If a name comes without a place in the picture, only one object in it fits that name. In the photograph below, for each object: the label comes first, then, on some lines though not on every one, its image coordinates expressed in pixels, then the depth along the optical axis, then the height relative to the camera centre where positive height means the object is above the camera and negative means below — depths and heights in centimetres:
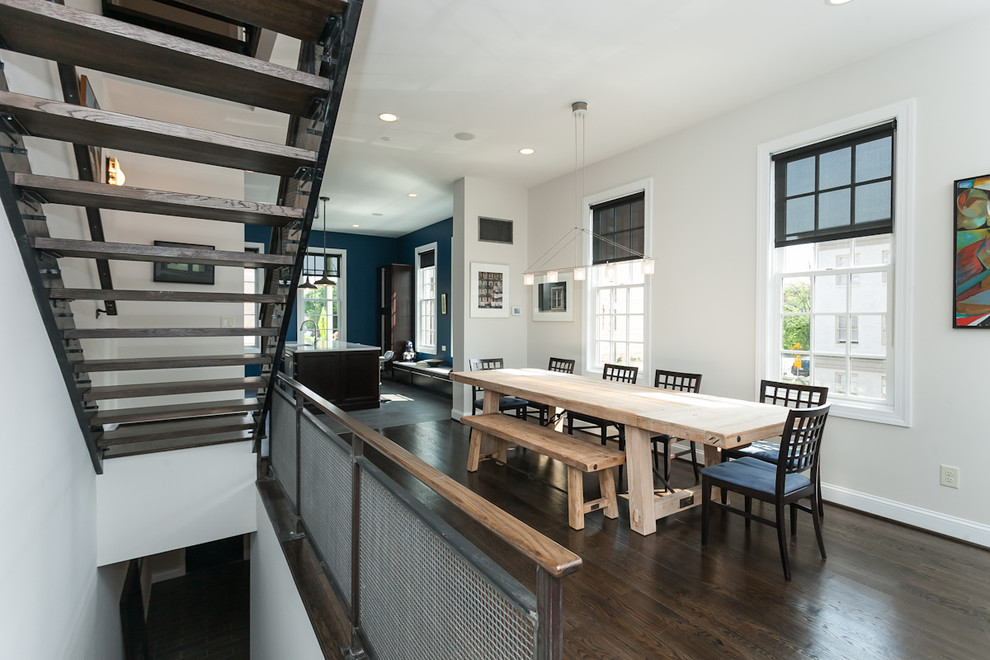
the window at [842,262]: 312 +48
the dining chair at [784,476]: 236 -82
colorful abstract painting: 272 +44
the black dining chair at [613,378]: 407 -52
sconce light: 300 +97
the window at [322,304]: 934 +40
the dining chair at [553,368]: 468 -49
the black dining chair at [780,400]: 296 -51
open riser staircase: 138 +63
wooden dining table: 245 -52
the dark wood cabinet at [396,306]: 964 +37
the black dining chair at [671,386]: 362 -53
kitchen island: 636 -68
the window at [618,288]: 495 +42
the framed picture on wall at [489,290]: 597 +45
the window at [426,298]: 921 +52
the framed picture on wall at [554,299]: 576 +34
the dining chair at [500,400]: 467 -78
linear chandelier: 391 +104
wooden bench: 293 -84
